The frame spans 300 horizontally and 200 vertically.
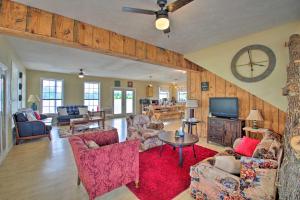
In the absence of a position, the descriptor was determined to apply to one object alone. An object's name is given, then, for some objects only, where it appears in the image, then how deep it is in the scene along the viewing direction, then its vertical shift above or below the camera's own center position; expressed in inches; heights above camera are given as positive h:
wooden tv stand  156.6 -34.5
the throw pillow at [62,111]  284.7 -23.1
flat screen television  164.7 -8.3
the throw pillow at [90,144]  85.4 -26.9
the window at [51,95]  298.0 +9.5
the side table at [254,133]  136.0 -35.3
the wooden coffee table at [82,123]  220.4 -36.3
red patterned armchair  74.4 -35.9
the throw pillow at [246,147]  100.8 -33.5
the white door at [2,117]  126.0 -15.9
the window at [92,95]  349.4 +10.7
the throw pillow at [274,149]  69.9 -24.8
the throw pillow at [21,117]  172.1 -21.6
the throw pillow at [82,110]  303.4 -22.4
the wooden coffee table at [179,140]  118.2 -35.0
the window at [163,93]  491.1 +22.4
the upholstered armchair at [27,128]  170.7 -35.0
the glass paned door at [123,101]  395.5 -4.4
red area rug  87.1 -54.5
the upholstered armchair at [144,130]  159.9 -36.7
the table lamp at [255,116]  138.6 -15.7
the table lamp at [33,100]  245.0 -1.1
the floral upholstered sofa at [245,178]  60.1 -36.5
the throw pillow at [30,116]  185.3 -22.4
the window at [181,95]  519.0 +14.5
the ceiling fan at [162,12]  72.3 +44.6
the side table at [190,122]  189.6 -29.1
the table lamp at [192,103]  196.4 -4.7
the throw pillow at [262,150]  72.0 -26.0
